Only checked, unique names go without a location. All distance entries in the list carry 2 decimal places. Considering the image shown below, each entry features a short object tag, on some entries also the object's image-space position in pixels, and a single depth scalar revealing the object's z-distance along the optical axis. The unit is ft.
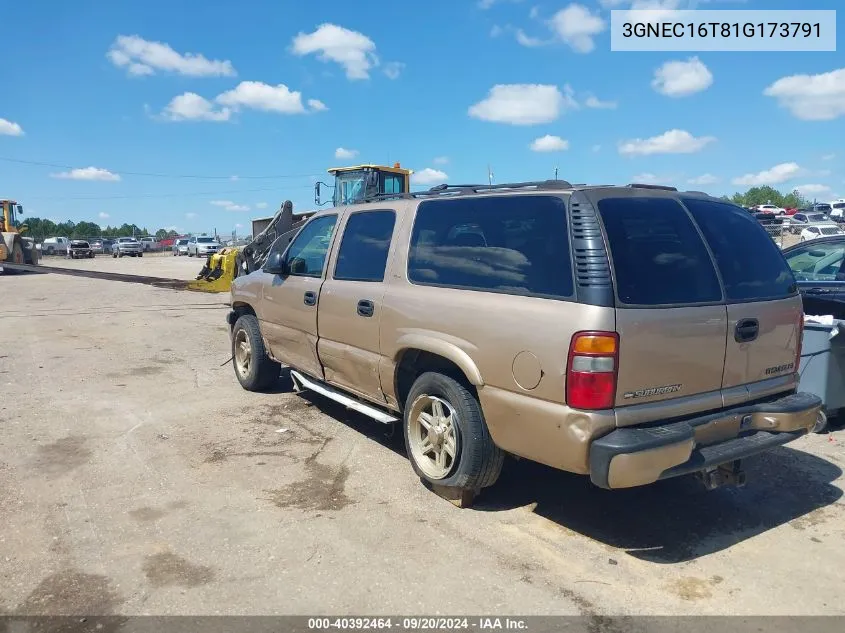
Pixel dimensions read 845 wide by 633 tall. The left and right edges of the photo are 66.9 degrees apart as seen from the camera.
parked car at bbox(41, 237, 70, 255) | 189.57
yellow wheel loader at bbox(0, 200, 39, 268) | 88.58
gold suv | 10.56
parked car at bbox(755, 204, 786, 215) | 156.56
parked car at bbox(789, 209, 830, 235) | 106.88
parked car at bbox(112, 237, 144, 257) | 181.47
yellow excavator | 59.41
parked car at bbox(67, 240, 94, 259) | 164.76
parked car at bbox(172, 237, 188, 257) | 194.90
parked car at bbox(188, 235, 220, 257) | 166.30
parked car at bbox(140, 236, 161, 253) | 223.30
